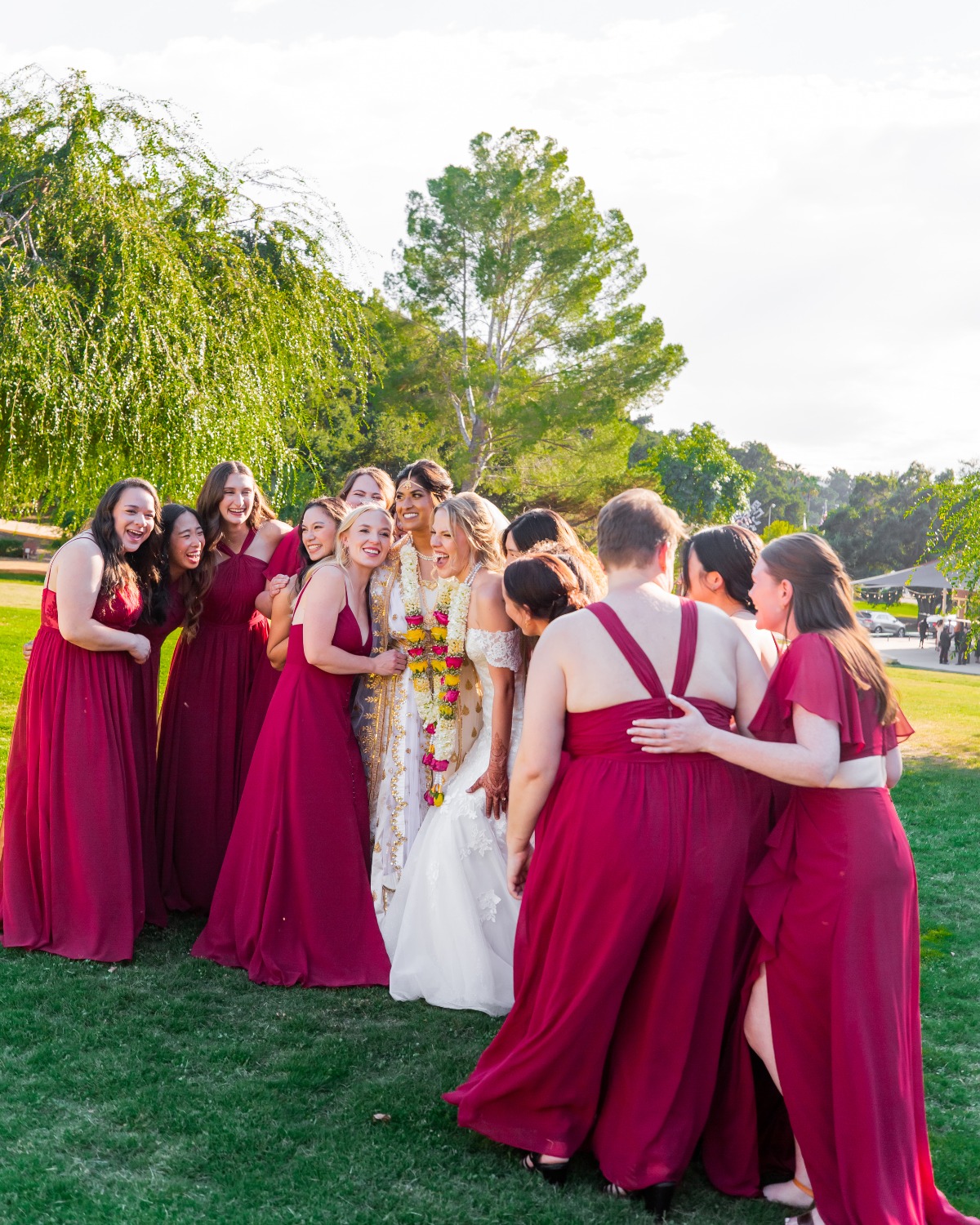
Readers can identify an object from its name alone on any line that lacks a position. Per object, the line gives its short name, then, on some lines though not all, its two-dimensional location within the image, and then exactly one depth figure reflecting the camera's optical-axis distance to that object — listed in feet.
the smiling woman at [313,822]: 16.83
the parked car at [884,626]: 159.94
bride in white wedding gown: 15.65
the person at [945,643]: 104.27
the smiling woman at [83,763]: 17.07
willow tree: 30.37
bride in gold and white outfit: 17.49
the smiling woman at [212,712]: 19.45
